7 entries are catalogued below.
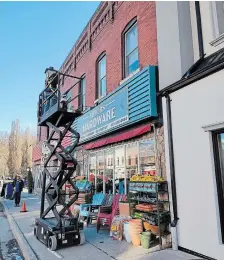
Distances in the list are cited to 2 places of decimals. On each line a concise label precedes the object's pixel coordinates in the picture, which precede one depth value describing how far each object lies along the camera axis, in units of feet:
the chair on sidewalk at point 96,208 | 26.43
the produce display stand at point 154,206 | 18.88
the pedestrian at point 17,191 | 45.46
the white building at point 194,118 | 16.03
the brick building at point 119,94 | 24.13
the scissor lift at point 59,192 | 18.71
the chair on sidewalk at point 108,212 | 23.58
